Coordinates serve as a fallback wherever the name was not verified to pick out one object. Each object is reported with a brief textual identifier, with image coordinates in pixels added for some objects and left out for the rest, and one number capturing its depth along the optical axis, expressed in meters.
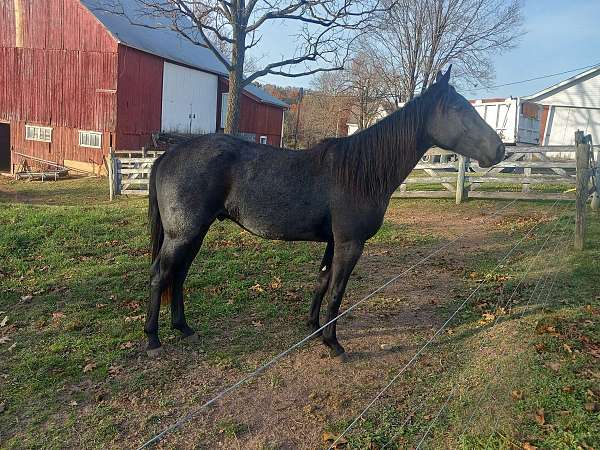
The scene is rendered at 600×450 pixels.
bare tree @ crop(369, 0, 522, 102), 29.42
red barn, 21.72
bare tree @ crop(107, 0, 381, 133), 14.22
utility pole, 41.96
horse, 3.95
